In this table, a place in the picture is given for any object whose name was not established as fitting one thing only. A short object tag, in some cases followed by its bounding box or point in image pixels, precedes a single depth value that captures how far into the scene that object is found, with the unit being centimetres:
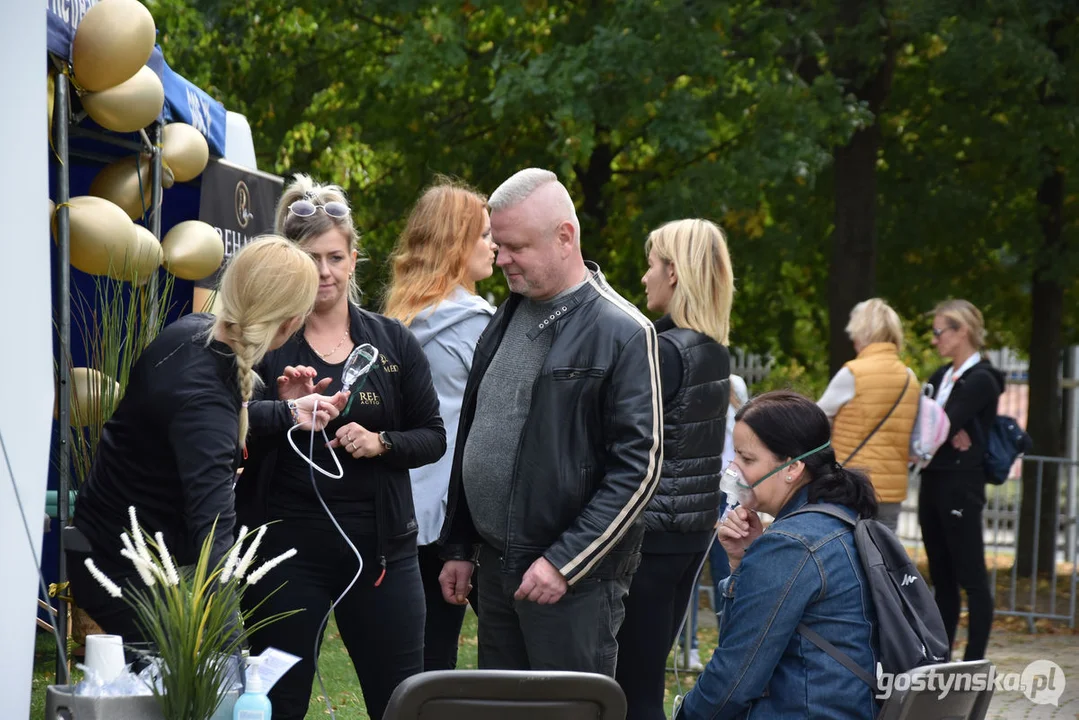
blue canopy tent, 850
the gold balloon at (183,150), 1193
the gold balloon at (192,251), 1199
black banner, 1386
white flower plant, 487
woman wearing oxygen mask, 568
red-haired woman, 866
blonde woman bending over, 571
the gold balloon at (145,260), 1028
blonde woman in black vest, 841
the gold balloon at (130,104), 986
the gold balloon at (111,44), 928
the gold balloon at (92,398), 998
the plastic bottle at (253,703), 500
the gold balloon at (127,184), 1139
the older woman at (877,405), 1420
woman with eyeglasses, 1446
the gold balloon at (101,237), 980
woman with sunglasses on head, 717
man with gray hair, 663
